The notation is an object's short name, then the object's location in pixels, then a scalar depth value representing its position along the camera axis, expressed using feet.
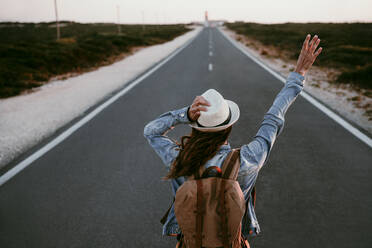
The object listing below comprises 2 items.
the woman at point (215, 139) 5.00
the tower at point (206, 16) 570.25
